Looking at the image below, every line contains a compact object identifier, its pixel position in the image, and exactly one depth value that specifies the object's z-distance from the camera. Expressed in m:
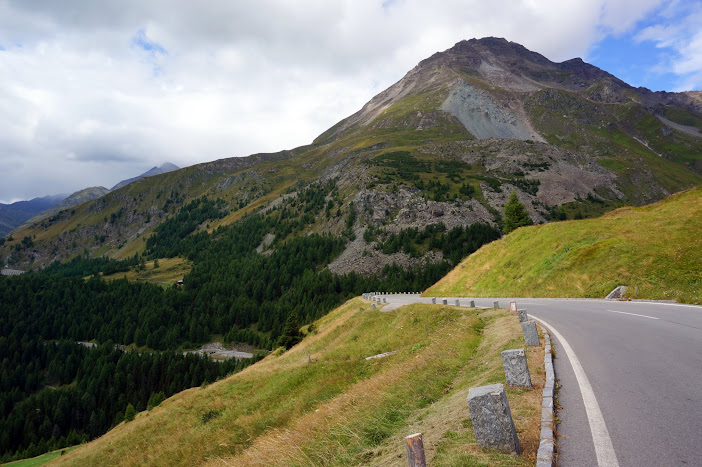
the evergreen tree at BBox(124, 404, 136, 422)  68.96
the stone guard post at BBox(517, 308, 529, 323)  14.77
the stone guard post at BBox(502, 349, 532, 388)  8.58
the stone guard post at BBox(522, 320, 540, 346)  12.79
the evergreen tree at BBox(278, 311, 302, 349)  54.28
